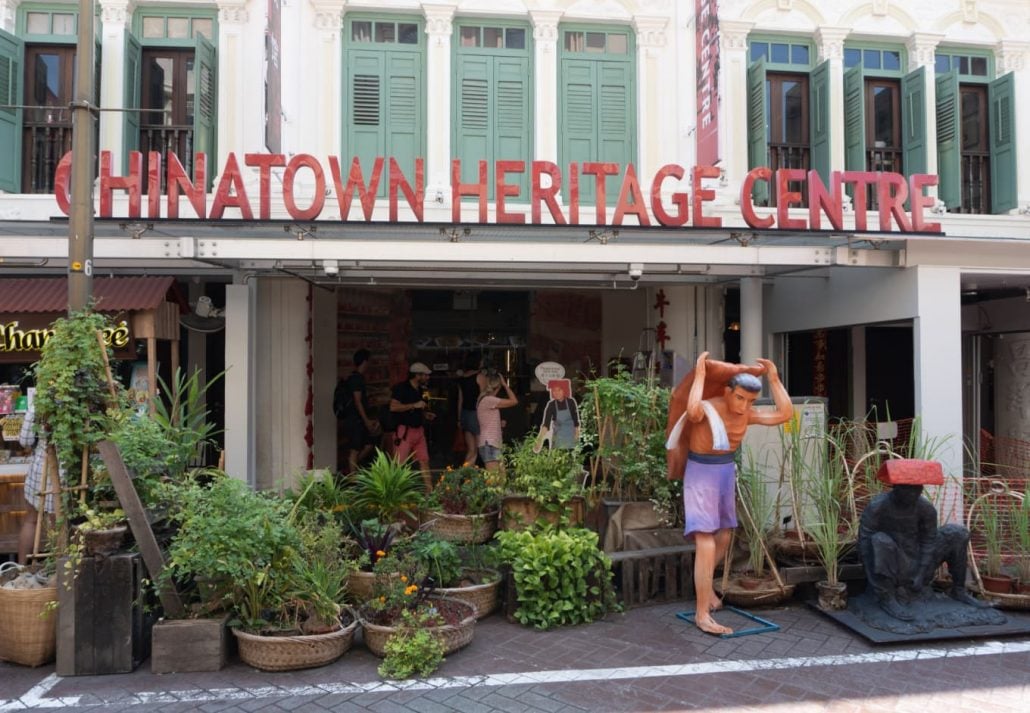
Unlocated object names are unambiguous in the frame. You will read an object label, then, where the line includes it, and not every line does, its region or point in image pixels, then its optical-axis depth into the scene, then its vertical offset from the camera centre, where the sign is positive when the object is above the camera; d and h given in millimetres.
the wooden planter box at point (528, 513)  6641 -1200
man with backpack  9797 -366
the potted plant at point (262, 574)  4797 -1314
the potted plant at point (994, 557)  5984 -1440
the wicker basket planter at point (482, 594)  5645 -1652
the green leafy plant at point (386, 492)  6805 -1031
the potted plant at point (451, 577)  5637 -1537
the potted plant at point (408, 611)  4980 -1628
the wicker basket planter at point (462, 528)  6879 -1373
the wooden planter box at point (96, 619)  4793 -1548
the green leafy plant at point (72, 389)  4945 -46
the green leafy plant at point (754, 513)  6117 -1109
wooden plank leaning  4914 -930
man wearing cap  9039 -490
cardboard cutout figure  7887 -415
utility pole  5109 +1402
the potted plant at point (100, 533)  4820 -991
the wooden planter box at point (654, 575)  6082 -1626
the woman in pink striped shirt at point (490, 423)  8930 -508
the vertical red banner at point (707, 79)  8719 +3642
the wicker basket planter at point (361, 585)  5691 -1579
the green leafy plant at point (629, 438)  6773 -537
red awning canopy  7258 +887
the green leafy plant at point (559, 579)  5609 -1529
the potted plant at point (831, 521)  5855 -1171
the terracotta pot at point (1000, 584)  5969 -1651
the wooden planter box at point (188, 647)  4824 -1742
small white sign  8773 +124
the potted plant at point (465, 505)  6902 -1198
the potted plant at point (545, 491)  6617 -998
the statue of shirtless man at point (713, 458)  5570 -591
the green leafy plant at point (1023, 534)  5953 -1242
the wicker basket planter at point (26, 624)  4898 -1610
